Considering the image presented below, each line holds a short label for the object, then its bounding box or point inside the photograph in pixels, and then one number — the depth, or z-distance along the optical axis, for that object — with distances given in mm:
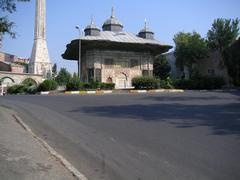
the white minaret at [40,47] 44072
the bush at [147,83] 24995
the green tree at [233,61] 29309
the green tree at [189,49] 35119
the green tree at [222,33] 36721
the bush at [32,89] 27154
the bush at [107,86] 25737
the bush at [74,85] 24367
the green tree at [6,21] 8791
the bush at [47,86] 26144
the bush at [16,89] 29656
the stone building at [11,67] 58445
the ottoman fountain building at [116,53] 31932
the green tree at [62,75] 51794
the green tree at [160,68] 42446
